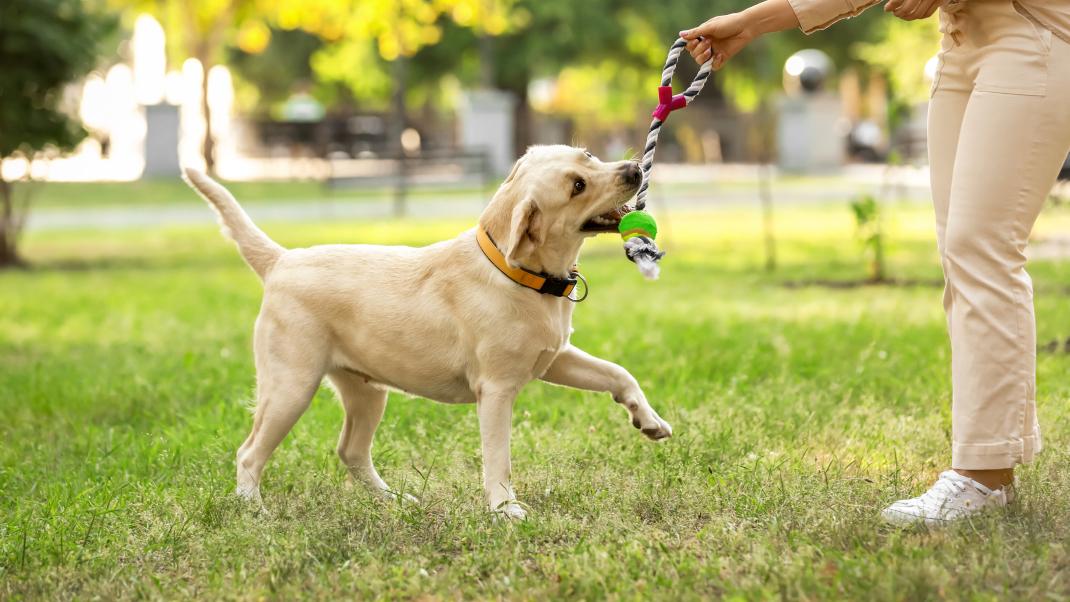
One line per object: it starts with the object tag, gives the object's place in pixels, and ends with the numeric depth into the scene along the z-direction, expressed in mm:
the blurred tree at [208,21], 29984
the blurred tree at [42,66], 13508
